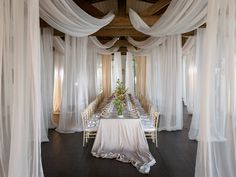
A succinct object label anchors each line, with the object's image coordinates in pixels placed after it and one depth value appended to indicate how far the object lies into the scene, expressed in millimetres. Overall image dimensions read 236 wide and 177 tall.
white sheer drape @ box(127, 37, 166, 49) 4438
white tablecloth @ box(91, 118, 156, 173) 2982
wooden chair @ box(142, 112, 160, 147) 3158
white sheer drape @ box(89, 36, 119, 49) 4693
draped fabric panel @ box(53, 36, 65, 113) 6947
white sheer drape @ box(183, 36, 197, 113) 5797
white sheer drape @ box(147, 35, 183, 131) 4411
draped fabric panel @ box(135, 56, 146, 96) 8043
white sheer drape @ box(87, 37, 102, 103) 5641
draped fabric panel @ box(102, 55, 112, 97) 8550
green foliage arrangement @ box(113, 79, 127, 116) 3284
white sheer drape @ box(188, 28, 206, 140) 3817
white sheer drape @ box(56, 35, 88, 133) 4229
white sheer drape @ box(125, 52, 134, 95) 8264
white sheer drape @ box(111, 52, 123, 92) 8359
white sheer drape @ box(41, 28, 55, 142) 3873
